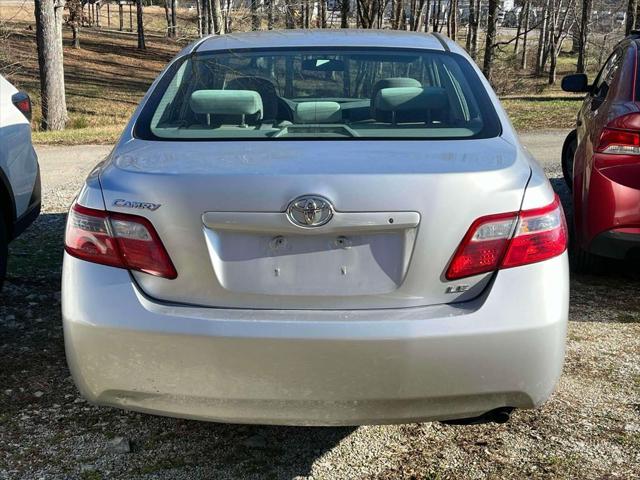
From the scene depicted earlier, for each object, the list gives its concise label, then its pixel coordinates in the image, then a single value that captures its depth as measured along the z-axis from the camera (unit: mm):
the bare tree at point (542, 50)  48044
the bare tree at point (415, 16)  35516
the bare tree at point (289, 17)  23666
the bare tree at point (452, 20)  41288
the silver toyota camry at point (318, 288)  2344
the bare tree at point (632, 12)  22905
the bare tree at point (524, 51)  41612
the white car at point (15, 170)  4586
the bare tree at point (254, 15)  20094
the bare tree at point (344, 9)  24286
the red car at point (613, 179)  4301
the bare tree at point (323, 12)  29727
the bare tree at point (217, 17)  18500
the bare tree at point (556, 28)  41472
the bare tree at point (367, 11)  25486
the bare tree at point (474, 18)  30734
